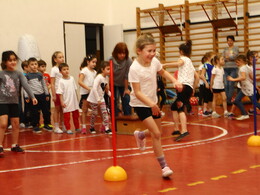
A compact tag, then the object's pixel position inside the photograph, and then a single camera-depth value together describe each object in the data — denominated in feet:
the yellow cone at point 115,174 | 16.66
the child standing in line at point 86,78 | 30.86
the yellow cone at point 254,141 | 22.89
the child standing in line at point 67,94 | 29.76
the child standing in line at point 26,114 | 34.27
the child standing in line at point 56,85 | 31.16
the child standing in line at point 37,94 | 32.02
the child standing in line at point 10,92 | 22.81
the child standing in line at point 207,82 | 37.76
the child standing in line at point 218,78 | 36.66
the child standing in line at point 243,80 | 33.58
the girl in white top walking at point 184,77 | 26.63
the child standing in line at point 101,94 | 29.14
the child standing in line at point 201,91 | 38.63
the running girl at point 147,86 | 16.84
